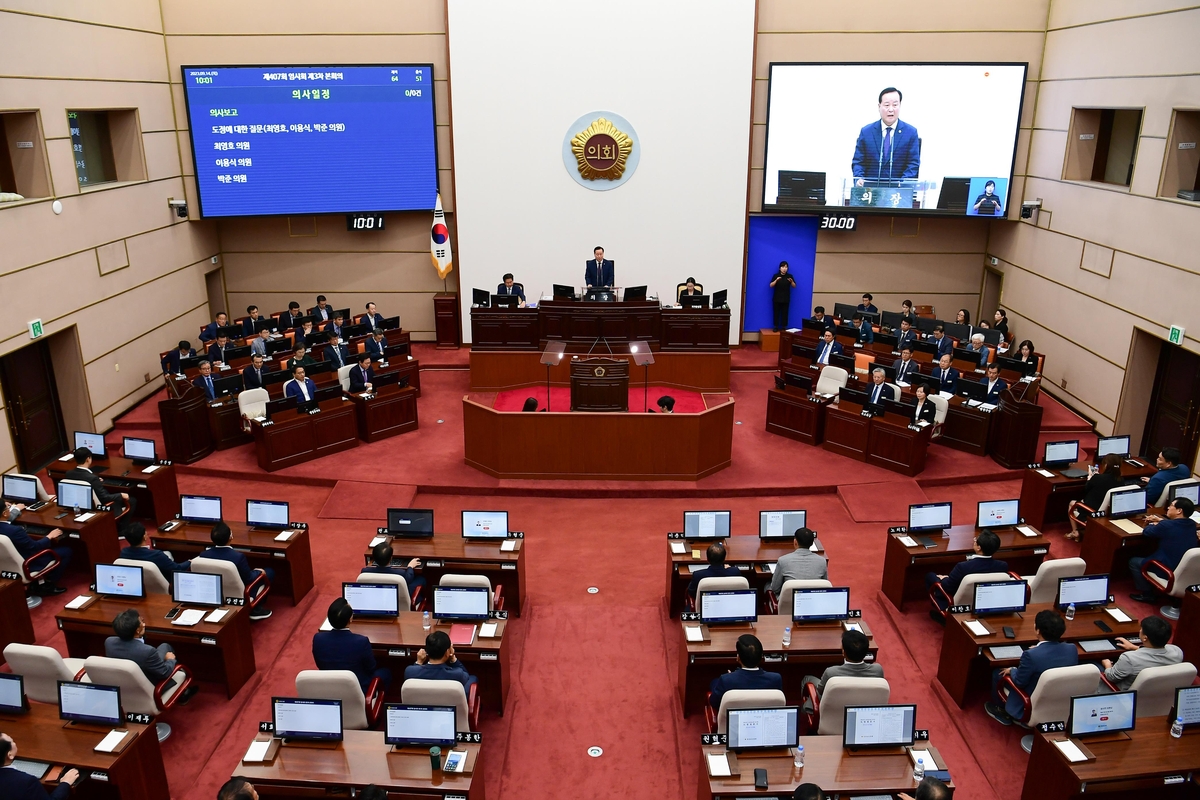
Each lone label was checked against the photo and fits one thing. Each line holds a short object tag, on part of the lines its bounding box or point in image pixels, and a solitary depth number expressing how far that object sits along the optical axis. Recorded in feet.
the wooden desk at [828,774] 17.97
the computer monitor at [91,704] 19.66
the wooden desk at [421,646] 23.04
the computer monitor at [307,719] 19.02
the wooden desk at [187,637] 23.85
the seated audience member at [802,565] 25.71
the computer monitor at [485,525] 28.60
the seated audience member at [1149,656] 21.03
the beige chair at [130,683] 20.84
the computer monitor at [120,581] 25.16
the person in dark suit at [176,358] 43.78
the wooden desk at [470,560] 27.58
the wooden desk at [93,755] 18.80
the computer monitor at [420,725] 18.80
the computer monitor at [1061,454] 34.22
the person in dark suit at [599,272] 50.98
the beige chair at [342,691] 20.07
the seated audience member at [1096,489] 31.63
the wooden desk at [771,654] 22.95
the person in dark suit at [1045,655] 21.36
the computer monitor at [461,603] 23.90
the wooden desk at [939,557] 28.27
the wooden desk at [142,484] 33.47
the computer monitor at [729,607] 23.77
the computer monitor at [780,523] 28.45
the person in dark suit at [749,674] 20.24
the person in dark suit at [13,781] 17.02
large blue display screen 50.90
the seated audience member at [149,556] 26.09
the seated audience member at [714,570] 25.26
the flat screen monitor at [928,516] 29.17
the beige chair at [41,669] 21.17
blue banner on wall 55.26
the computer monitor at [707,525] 28.78
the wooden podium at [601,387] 39.01
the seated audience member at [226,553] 26.32
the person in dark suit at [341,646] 21.91
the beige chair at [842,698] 20.20
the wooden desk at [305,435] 38.88
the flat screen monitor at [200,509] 29.55
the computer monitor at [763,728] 18.75
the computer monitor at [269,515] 29.58
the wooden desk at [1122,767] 18.42
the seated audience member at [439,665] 20.70
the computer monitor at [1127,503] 29.99
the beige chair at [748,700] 19.49
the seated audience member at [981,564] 25.52
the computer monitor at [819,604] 23.80
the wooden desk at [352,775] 18.04
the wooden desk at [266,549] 28.37
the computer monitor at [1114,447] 34.30
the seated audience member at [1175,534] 27.61
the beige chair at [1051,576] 25.18
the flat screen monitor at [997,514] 29.50
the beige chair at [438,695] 19.86
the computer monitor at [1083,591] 24.49
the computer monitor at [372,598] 24.11
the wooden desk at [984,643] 23.24
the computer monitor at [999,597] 24.30
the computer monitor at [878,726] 18.81
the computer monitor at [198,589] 24.72
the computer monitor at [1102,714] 19.25
